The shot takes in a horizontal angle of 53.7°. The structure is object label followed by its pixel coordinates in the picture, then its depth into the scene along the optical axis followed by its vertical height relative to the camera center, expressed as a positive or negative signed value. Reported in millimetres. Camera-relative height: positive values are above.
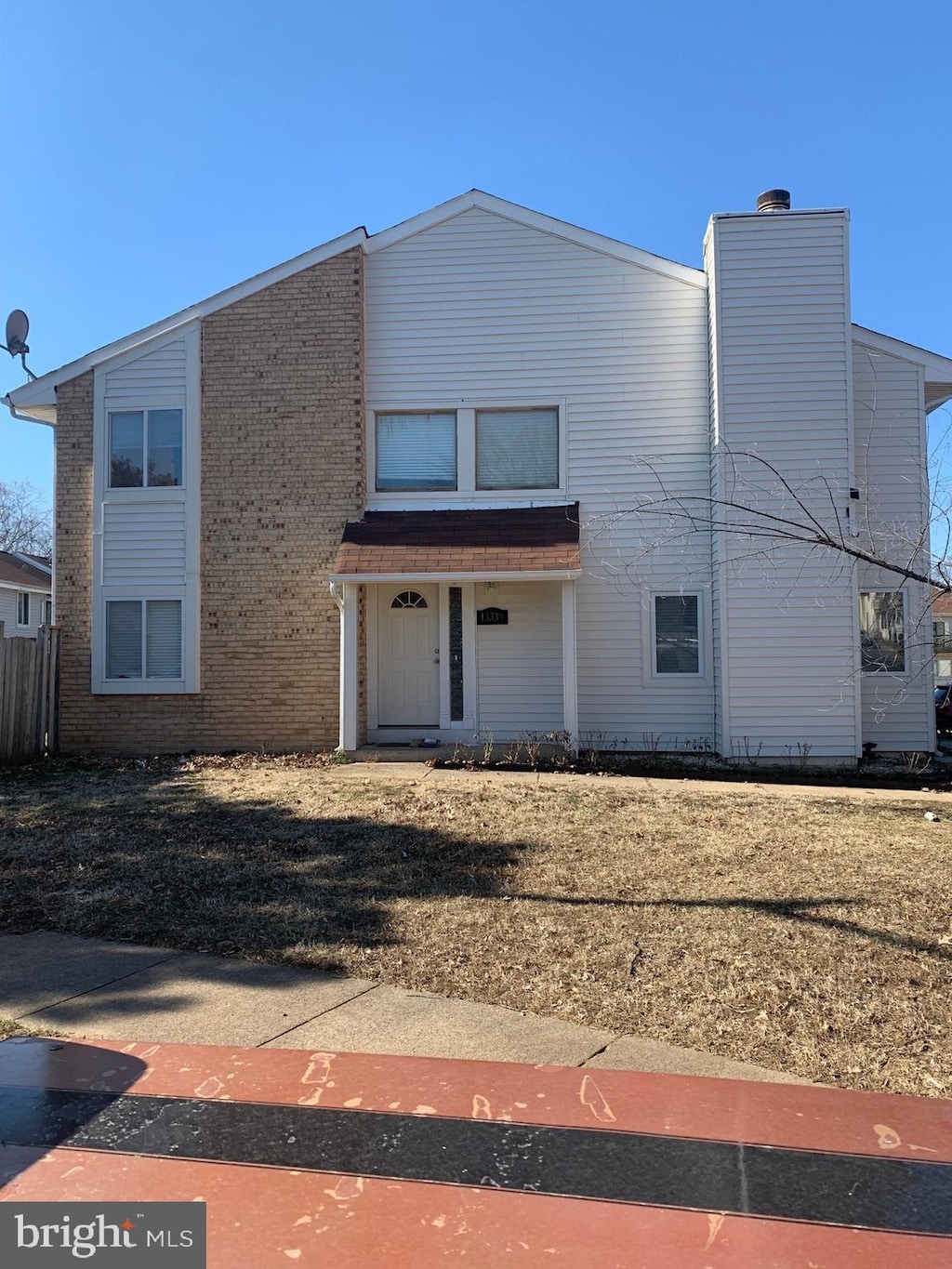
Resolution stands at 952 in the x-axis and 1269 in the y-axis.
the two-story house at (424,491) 13289 +2525
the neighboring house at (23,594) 31016 +2526
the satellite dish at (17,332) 15195 +5484
